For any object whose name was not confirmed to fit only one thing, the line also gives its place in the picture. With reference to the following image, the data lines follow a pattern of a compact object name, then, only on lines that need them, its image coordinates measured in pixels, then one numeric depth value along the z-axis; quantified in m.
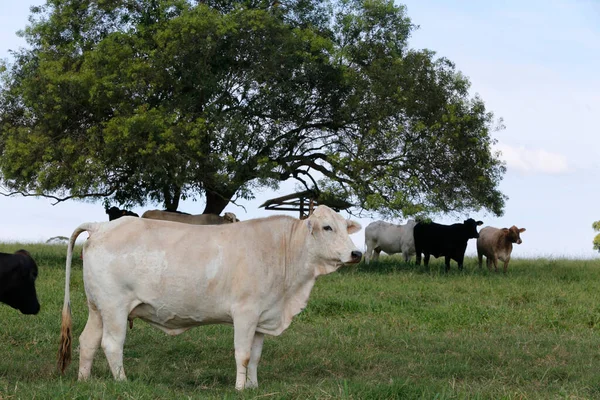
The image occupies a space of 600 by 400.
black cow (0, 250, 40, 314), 8.14
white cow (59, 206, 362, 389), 7.55
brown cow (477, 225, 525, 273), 23.27
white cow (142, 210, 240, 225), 21.47
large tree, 21.12
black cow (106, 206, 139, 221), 24.66
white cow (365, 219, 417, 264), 25.56
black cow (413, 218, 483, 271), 23.14
